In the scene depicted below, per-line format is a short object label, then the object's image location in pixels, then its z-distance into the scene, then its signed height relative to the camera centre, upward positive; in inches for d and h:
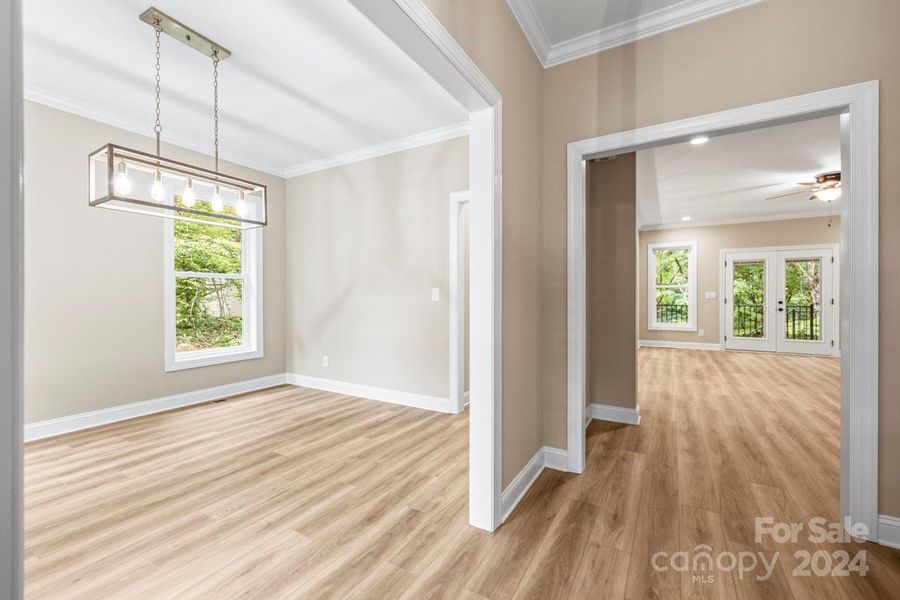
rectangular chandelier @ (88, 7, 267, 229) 80.7 +30.2
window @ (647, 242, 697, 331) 326.0 +11.5
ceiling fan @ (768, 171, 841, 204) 178.1 +54.7
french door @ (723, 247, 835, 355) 279.4 -0.9
